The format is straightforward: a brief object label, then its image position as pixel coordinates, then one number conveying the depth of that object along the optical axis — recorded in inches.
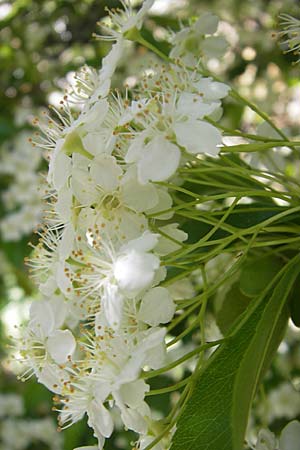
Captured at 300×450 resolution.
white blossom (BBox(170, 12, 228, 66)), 8.7
